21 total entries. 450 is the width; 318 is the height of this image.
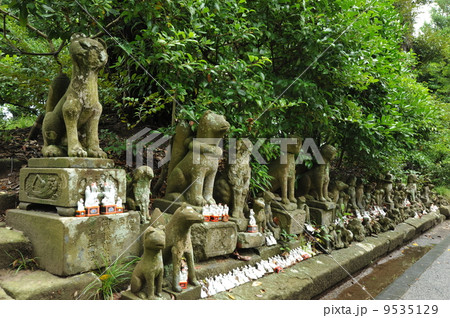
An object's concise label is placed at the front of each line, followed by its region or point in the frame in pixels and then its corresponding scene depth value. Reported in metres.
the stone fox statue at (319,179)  5.79
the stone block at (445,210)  11.07
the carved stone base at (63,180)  2.66
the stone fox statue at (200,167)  3.57
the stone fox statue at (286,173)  4.88
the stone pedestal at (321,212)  5.48
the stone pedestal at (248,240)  3.74
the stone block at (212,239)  3.28
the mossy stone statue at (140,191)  3.30
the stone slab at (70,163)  2.74
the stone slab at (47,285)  2.29
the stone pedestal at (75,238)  2.51
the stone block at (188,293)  2.57
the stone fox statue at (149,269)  2.39
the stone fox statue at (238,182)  3.93
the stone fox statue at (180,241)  2.69
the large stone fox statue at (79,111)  2.88
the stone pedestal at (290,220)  4.63
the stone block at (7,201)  3.51
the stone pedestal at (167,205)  3.56
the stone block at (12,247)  2.66
